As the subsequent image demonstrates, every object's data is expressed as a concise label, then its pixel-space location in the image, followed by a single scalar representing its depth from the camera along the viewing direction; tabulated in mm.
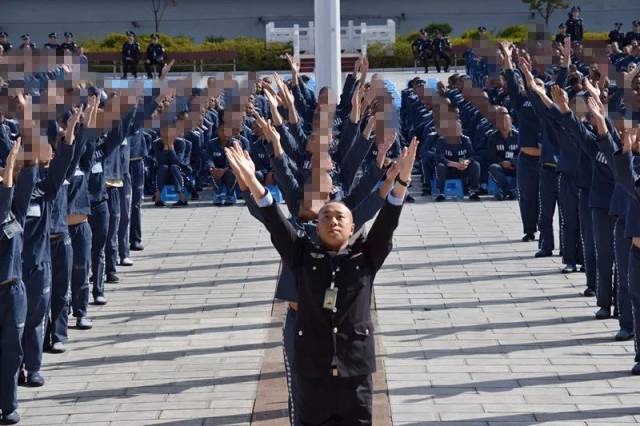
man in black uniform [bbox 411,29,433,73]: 45594
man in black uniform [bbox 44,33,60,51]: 38988
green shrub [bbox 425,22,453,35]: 57556
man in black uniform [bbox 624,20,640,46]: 41400
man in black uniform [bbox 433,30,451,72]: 45406
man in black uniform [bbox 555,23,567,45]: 37600
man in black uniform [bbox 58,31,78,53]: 38844
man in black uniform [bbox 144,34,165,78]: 45969
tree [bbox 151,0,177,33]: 62053
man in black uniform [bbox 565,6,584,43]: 43819
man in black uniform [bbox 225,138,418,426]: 7262
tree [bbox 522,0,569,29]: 58406
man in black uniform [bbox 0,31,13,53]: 32844
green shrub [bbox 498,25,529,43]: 51372
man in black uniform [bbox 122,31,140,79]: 45969
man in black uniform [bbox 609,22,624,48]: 41722
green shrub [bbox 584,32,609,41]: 51688
